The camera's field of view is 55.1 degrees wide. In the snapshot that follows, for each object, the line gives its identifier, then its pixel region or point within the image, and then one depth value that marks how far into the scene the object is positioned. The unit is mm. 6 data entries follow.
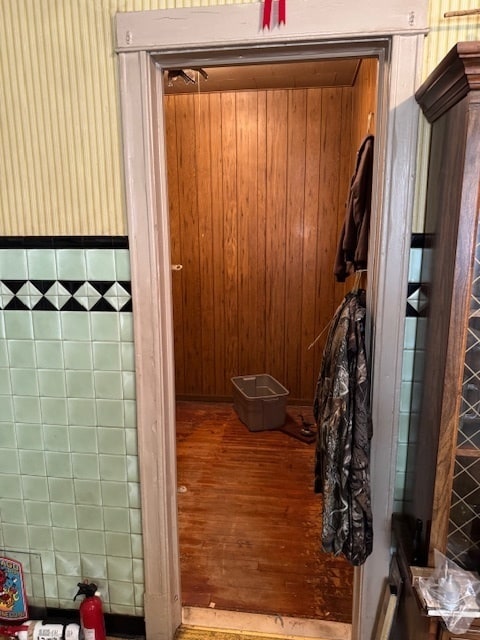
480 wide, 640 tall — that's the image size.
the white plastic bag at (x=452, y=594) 1154
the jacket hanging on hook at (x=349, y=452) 1469
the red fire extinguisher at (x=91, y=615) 1726
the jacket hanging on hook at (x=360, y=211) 1901
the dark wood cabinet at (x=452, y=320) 1051
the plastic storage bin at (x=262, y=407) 3533
